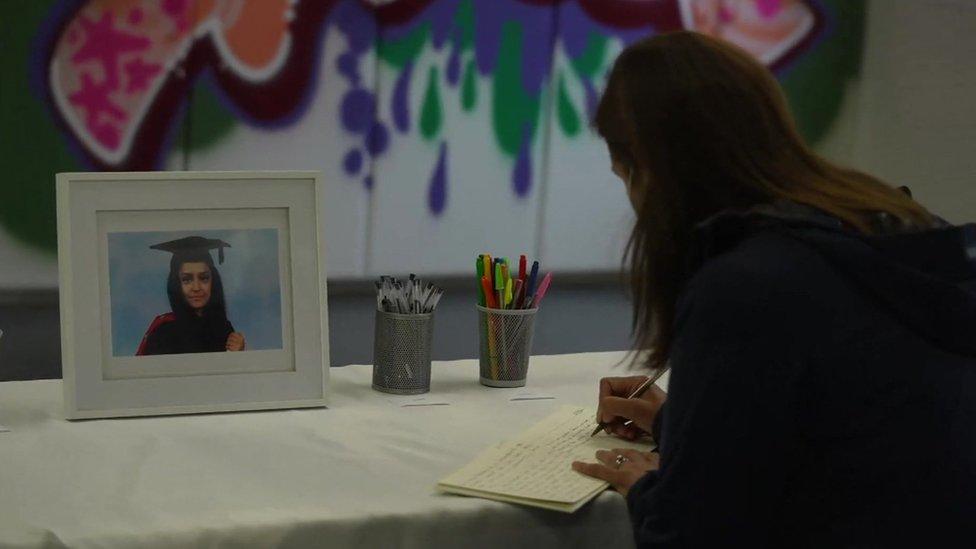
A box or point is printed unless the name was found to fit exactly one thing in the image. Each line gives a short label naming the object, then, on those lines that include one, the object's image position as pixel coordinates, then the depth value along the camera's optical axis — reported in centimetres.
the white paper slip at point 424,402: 295
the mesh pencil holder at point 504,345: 302
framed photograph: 284
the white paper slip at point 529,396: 299
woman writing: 248
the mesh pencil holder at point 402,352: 296
